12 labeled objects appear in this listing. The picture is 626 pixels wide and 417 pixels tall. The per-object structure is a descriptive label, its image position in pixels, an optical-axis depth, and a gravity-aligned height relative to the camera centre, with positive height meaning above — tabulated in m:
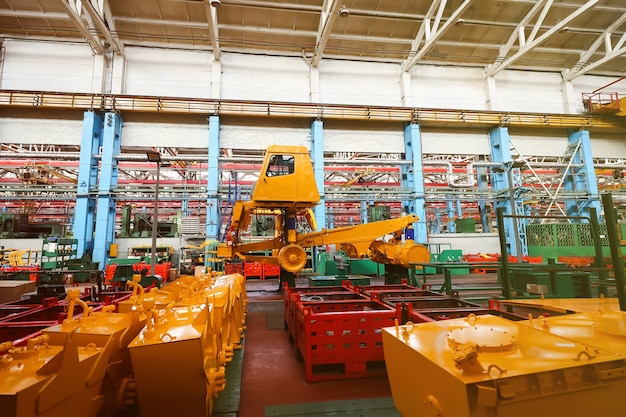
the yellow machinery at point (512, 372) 1.32 -0.62
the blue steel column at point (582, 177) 14.76 +3.25
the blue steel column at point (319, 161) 12.81 +3.80
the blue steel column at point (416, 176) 13.43 +3.19
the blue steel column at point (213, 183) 12.29 +2.72
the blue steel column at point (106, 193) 11.79 +2.32
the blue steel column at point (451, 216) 19.58 +1.87
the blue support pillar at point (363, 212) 16.66 +1.81
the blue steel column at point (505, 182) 14.35 +2.95
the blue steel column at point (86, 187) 11.94 +2.58
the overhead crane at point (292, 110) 12.31 +6.24
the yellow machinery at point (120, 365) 1.37 -0.65
